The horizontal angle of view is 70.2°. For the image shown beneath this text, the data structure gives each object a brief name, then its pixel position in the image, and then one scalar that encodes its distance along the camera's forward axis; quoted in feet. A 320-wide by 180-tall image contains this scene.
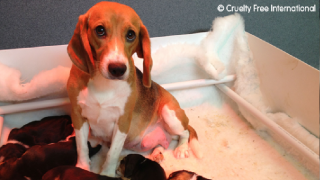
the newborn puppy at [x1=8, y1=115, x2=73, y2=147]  4.59
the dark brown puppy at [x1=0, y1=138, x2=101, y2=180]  3.84
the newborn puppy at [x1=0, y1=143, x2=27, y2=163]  4.11
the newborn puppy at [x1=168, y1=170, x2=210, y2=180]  4.15
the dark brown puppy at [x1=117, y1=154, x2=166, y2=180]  3.97
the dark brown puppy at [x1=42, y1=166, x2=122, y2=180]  3.62
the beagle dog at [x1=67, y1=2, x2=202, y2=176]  3.17
